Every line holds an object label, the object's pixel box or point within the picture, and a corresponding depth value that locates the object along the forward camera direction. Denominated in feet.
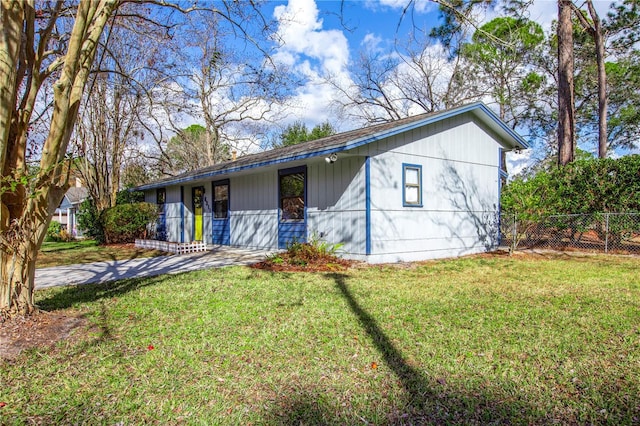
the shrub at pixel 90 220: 53.21
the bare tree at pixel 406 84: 81.66
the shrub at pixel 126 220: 49.90
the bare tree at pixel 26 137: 11.85
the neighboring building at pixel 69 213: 93.61
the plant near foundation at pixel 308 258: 27.81
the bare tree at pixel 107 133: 48.47
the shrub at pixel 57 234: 70.44
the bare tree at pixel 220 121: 79.29
